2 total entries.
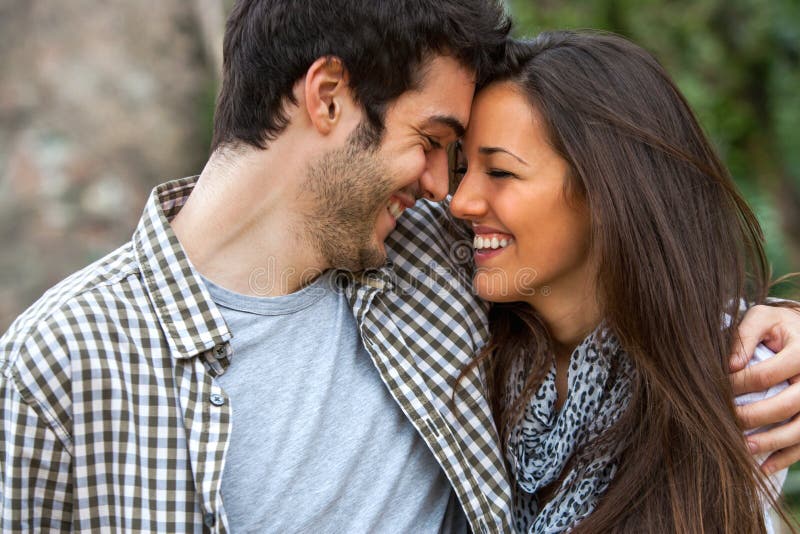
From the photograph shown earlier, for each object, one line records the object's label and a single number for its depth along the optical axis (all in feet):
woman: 4.26
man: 4.02
